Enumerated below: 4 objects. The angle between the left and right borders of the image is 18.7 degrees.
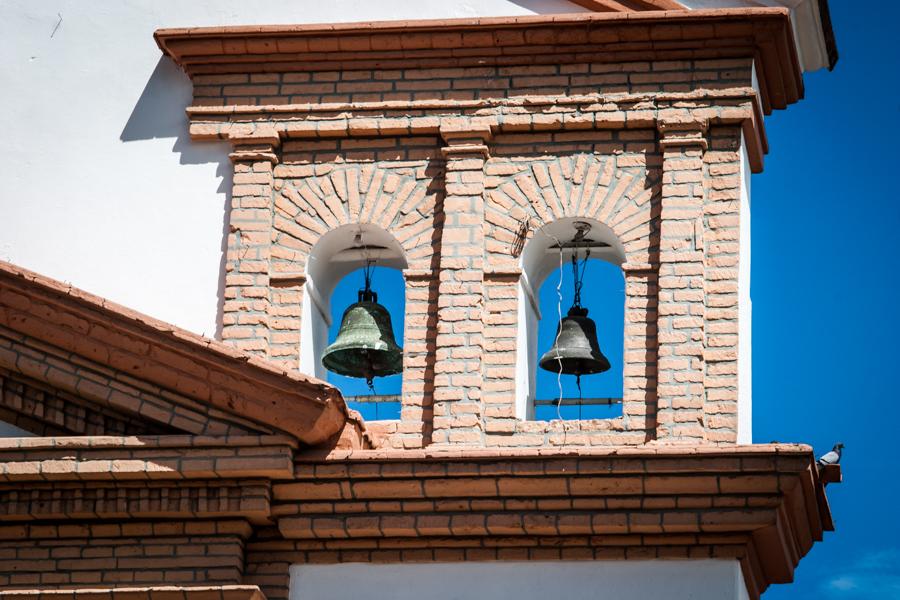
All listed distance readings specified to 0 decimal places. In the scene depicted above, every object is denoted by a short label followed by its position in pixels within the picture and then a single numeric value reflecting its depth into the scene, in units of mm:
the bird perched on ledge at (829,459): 16656
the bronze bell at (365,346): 17641
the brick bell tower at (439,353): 16219
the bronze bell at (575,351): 17531
